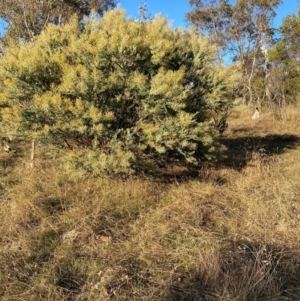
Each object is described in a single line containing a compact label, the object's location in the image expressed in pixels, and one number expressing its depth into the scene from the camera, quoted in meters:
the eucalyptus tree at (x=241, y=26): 23.59
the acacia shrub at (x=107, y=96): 5.04
